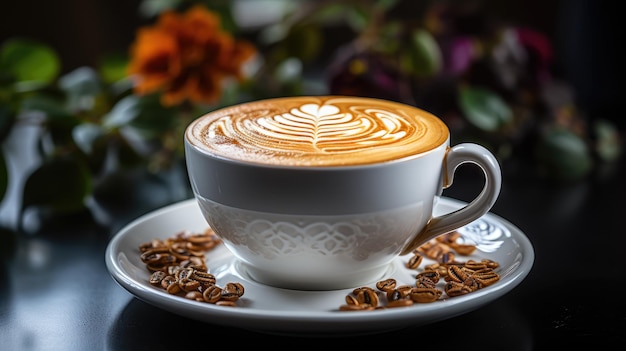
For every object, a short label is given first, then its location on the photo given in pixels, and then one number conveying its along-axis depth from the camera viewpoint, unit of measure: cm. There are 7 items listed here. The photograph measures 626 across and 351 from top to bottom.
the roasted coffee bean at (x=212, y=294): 54
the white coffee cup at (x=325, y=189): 51
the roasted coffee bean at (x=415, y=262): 61
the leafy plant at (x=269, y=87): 83
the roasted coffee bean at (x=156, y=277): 57
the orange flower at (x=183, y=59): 88
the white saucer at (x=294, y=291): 48
